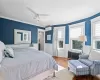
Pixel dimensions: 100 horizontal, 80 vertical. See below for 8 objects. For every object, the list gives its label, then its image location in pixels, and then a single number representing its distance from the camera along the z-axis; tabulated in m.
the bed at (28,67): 1.14
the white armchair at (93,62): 1.82
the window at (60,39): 4.43
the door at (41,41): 5.12
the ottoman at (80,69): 1.88
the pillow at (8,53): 1.62
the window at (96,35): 2.75
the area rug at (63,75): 2.01
